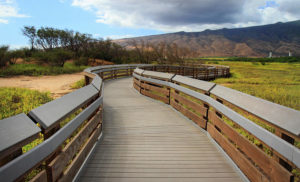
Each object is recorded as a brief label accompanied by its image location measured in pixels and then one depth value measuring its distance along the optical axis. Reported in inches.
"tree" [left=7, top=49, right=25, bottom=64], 1003.0
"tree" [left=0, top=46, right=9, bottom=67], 908.0
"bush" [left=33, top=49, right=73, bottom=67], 1072.2
